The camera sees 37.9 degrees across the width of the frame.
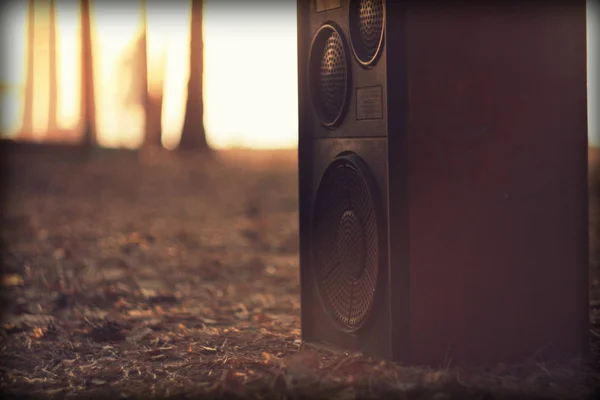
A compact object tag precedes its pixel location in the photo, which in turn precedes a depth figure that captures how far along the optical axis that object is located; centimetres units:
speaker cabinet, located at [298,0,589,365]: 353
